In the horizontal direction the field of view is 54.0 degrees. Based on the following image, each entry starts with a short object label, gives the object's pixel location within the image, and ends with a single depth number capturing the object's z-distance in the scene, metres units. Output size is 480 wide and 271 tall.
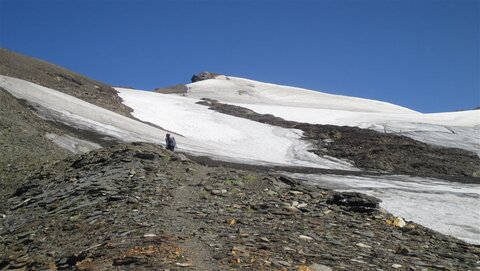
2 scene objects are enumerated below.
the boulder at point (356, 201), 12.53
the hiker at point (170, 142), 23.06
